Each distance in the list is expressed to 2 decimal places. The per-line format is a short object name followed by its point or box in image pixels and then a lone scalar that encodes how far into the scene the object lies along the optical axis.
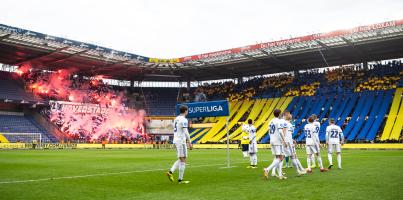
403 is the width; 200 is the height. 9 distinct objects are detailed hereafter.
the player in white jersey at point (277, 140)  12.92
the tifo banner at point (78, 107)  59.97
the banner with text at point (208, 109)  18.22
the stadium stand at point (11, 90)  55.34
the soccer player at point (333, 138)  17.22
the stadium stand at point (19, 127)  52.47
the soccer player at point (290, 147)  14.10
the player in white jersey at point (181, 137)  12.13
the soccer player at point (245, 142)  20.28
